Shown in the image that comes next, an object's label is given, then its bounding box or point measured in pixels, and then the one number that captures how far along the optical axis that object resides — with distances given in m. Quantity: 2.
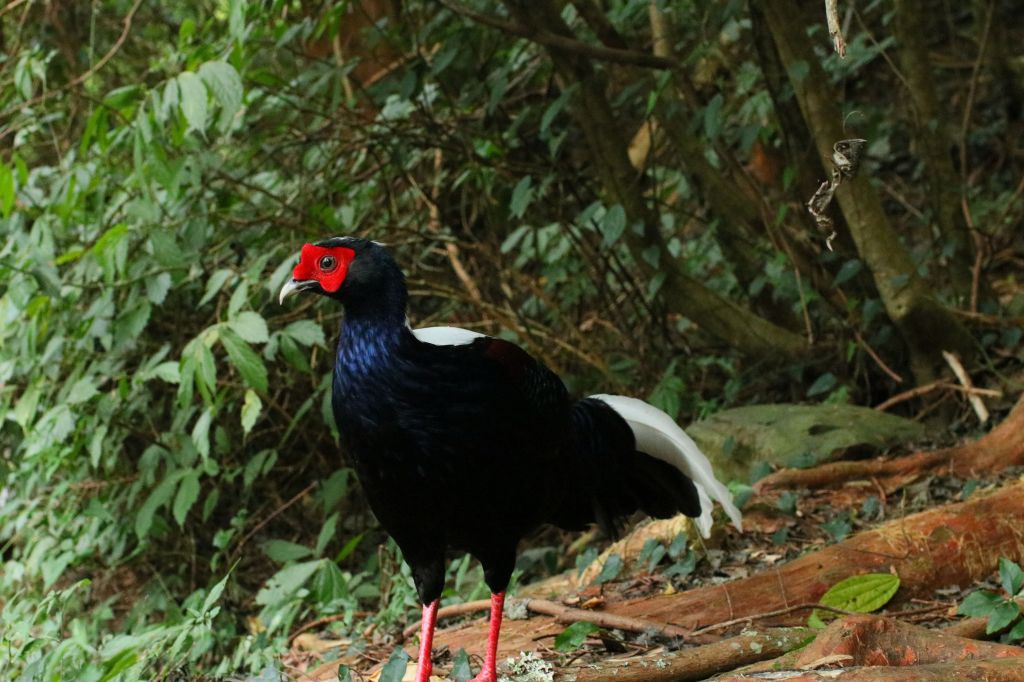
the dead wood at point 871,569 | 6.52
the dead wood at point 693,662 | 5.11
